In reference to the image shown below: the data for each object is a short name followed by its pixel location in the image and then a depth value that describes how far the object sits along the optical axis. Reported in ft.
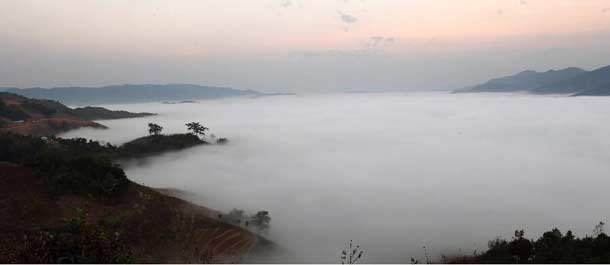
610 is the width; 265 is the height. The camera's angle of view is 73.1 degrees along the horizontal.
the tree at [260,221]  123.65
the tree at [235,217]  121.49
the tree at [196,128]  339.36
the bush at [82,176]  96.40
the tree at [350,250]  111.47
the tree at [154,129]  317.73
